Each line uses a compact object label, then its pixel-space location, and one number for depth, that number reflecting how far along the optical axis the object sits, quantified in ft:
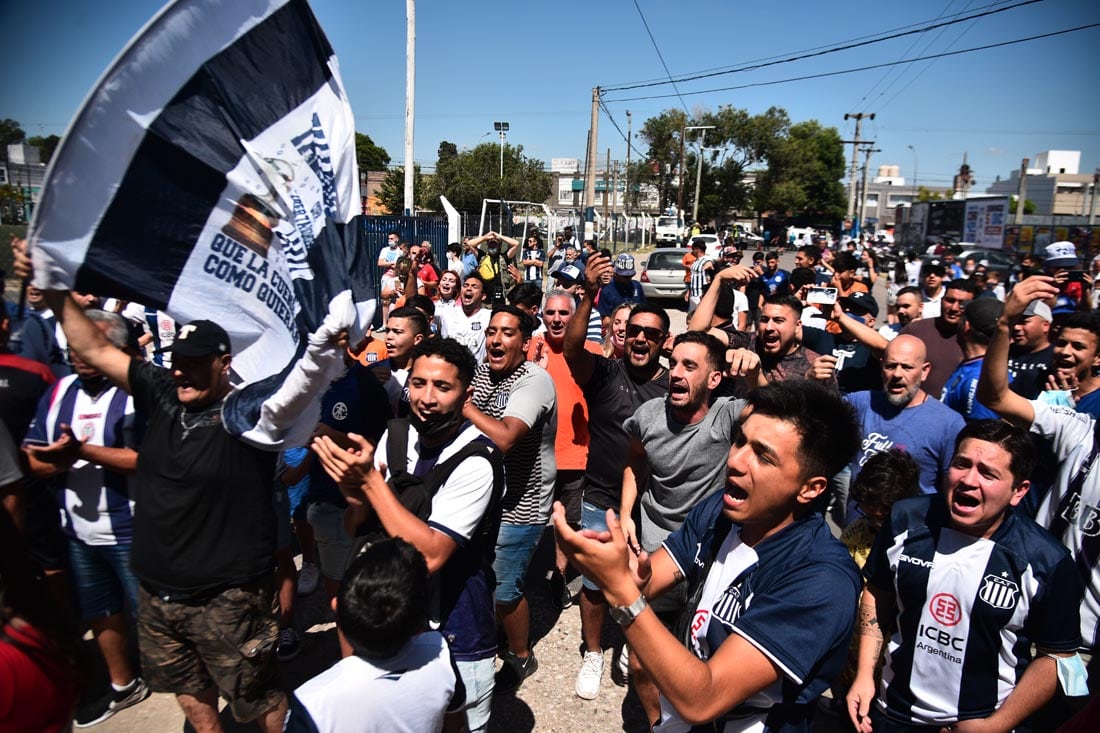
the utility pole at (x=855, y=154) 204.53
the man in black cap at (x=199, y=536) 8.50
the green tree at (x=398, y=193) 154.20
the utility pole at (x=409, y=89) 48.44
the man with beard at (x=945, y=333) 17.48
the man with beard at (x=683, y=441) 10.48
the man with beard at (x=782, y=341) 14.26
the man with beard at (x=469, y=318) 21.49
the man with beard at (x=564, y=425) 14.14
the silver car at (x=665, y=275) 64.64
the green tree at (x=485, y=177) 153.38
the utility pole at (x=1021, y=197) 118.90
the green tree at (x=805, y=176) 211.00
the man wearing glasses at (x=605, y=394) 12.57
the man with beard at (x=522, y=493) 11.78
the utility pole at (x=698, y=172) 177.17
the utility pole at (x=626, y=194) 153.28
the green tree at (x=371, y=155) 239.71
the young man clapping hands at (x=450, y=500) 7.27
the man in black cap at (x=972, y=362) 14.17
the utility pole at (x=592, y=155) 80.79
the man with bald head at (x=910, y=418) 11.70
